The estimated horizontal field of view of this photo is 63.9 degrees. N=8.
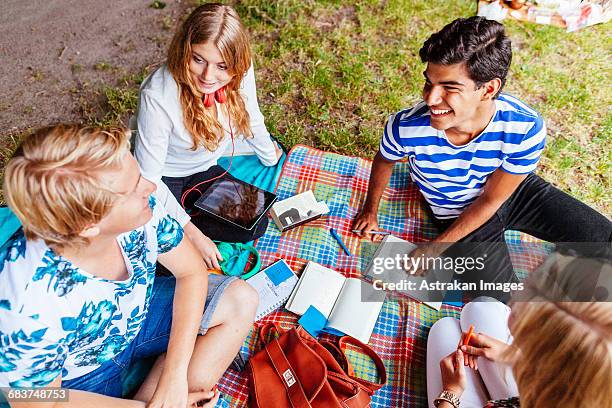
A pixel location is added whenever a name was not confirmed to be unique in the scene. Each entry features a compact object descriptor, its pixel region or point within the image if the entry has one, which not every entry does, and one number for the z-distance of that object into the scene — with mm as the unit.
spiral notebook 2289
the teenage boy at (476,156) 1884
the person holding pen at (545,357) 1183
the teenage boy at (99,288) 1274
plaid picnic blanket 2115
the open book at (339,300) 2227
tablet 2484
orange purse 1865
